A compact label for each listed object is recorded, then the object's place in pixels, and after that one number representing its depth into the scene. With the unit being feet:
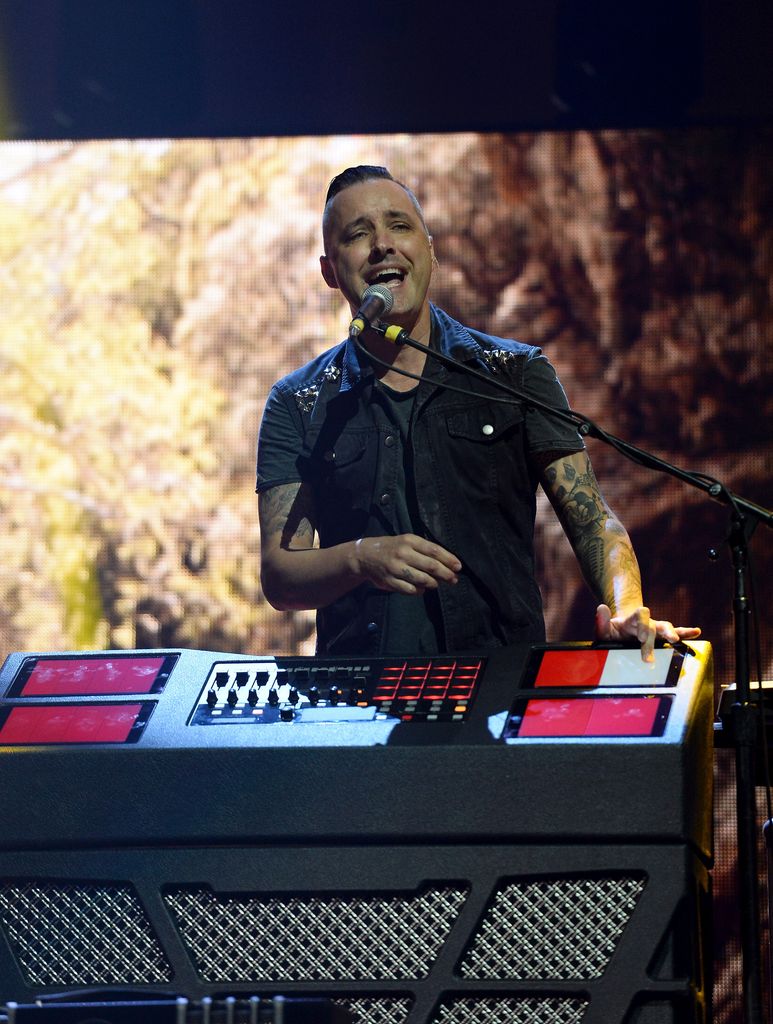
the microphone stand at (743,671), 26.80
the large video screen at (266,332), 33.95
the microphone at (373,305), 27.66
